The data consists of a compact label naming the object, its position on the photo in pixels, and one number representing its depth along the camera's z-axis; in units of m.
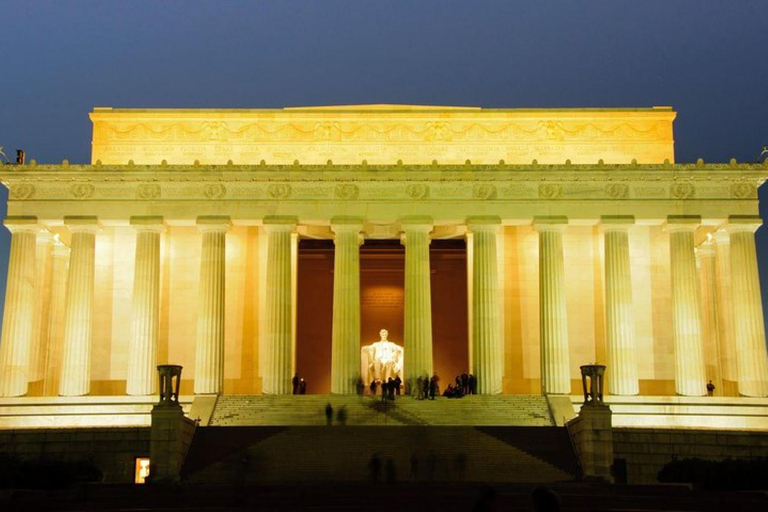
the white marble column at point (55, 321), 45.91
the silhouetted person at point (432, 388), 41.75
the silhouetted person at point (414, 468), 32.34
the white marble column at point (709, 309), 46.41
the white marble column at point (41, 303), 44.38
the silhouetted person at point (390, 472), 31.16
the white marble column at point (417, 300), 43.53
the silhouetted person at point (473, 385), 42.97
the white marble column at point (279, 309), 43.38
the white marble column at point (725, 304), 44.38
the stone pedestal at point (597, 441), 33.00
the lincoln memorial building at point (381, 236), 43.62
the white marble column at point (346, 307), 43.47
